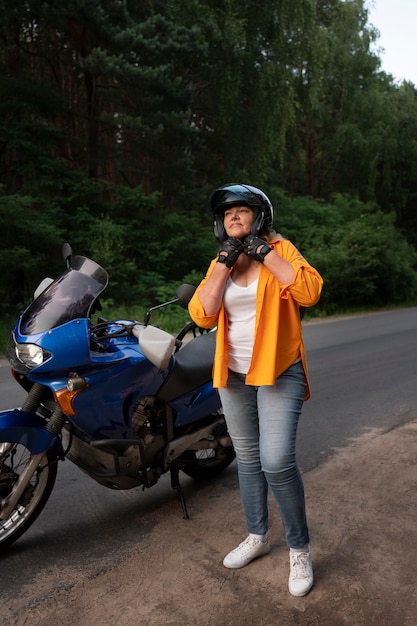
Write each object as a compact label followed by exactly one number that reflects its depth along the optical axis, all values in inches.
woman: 105.4
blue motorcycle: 117.5
